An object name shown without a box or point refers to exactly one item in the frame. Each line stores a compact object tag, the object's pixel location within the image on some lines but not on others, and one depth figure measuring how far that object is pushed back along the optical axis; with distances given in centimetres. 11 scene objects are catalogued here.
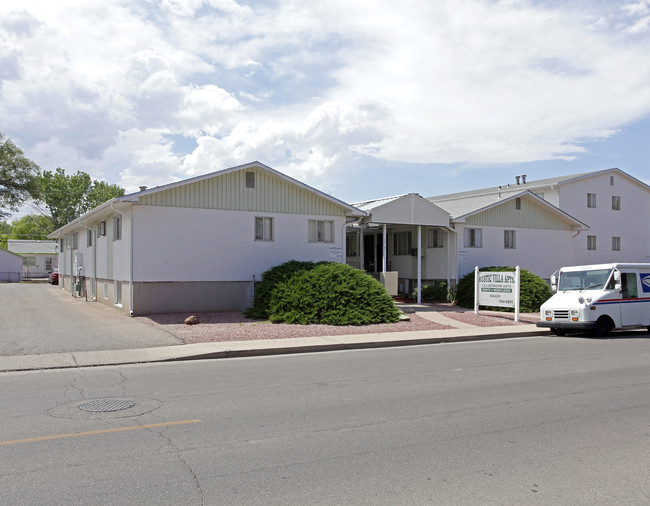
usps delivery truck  1602
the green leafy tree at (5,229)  10527
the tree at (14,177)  5475
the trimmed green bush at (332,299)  1777
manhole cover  752
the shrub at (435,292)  2694
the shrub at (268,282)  1928
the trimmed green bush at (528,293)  2309
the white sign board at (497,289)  1994
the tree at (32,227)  9456
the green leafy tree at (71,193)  8269
